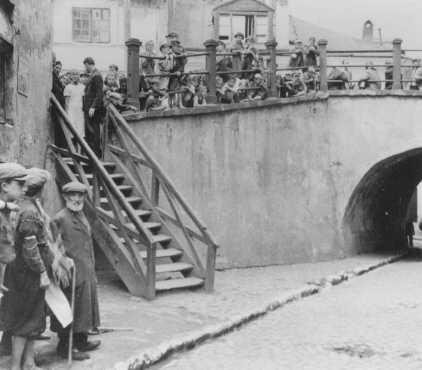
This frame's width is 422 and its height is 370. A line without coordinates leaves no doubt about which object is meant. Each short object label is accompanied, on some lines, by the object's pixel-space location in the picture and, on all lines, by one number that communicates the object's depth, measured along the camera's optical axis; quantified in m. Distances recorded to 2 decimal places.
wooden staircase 9.78
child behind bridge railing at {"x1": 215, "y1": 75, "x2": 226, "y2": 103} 14.83
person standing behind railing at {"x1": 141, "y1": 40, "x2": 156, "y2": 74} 15.26
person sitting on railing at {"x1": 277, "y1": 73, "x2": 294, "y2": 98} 15.71
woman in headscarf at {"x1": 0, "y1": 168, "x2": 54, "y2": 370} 5.61
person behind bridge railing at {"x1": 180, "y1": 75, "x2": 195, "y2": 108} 14.32
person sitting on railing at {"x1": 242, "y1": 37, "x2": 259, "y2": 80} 15.52
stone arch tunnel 14.16
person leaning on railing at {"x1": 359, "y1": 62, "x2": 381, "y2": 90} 15.02
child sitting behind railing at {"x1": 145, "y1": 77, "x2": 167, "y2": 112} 14.42
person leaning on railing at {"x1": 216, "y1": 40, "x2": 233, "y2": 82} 16.24
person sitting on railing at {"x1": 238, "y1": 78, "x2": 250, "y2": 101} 15.07
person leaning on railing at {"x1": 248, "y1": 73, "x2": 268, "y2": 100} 14.88
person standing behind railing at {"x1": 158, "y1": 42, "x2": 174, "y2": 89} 14.86
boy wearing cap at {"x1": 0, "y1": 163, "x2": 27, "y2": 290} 5.32
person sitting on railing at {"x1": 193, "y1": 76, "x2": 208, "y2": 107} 15.30
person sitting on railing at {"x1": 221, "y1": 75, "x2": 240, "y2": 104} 14.81
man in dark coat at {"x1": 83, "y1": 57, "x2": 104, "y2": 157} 11.88
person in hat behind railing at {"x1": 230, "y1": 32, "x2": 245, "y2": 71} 15.14
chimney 50.55
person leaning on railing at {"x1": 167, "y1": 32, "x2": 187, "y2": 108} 14.54
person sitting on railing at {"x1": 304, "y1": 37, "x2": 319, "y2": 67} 17.30
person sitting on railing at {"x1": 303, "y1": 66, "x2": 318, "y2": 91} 15.56
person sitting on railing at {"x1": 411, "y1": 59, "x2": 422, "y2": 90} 14.95
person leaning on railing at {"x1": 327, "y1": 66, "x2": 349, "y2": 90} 15.50
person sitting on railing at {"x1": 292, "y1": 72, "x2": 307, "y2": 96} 15.45
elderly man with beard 6.39
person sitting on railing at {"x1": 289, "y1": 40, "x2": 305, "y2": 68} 17.19
